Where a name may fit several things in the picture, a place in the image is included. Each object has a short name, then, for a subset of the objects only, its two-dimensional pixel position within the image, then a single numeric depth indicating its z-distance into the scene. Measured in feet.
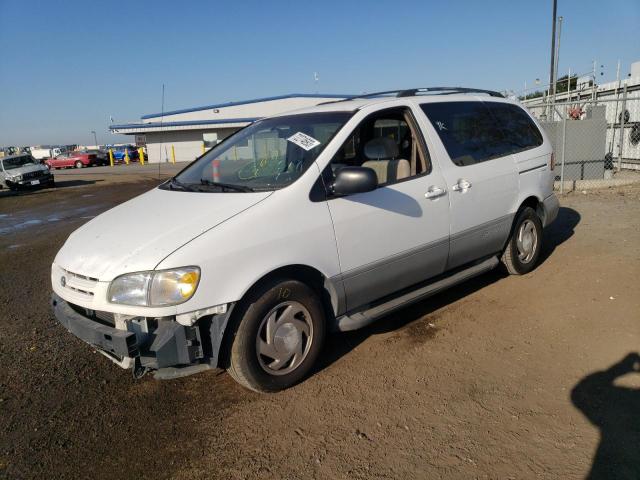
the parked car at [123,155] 152.46
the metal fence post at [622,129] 35.87
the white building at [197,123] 132.16
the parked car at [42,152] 198.12
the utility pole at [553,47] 56.70
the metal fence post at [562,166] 31.43
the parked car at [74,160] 135.54
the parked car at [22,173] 67.97
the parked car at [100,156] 138.14
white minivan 9.34
